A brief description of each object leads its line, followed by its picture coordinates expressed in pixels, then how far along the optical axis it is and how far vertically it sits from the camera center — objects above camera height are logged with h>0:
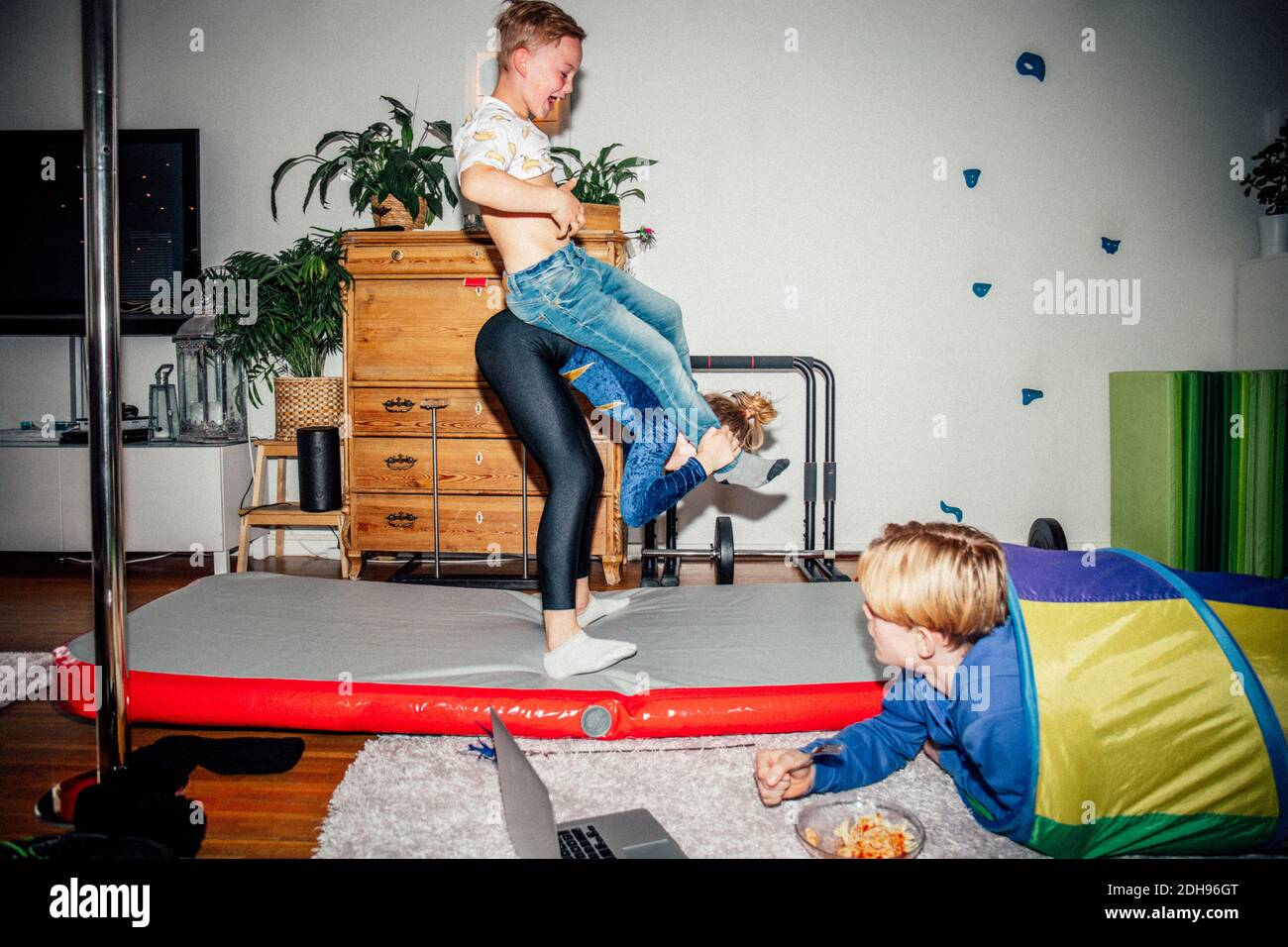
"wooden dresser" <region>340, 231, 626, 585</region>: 2.98 +0.12
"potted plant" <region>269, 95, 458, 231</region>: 3.09 +1.04
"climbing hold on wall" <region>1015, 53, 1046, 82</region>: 3.49 +1.57
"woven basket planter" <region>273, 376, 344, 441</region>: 3.23 +0.18
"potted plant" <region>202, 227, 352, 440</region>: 3.14 +0.47
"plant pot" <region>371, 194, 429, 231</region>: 3.11 +0.87
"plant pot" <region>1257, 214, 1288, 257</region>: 3.34 +0.83
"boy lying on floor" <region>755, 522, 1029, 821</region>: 1.07 -0.30
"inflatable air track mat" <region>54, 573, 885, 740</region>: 1.52 -0.43
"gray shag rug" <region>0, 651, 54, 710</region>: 1.81 -0.50
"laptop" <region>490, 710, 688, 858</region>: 0.93 -0.47
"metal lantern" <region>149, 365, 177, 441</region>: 3.39 +0.17
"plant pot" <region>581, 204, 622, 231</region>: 2.96 +0.82
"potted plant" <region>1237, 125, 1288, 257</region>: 3.33 +0.99
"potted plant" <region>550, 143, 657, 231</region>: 2.98 +0.98
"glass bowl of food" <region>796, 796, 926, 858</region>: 1.08 -0.51
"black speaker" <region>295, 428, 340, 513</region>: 3.09 -0.06
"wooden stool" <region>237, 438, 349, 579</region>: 3.13 -0.24
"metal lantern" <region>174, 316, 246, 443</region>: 3.33 +0.26
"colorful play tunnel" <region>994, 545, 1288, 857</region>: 1.04 -0.35
